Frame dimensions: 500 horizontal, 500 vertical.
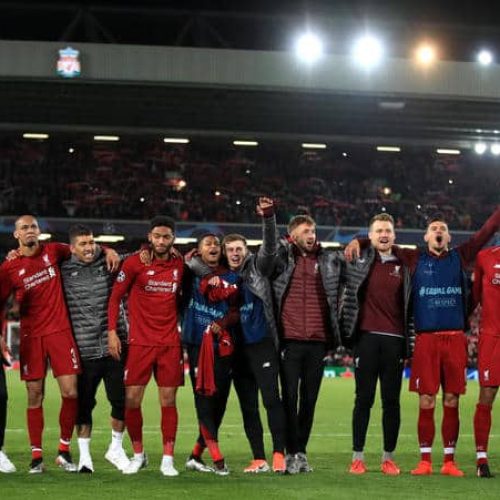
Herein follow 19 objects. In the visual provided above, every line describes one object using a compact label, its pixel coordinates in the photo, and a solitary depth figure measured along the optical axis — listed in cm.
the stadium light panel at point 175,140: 3972
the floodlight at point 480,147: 3989
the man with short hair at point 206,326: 980
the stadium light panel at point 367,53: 3156
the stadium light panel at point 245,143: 4003
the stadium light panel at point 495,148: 4055
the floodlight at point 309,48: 3134
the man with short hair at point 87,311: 1006
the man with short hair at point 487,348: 959
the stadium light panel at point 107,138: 3947
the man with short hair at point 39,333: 977
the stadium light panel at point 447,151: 4128
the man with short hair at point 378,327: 984
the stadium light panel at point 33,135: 3869
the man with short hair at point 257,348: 968
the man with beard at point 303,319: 980
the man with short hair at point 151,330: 970
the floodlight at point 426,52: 3398
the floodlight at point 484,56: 3791
